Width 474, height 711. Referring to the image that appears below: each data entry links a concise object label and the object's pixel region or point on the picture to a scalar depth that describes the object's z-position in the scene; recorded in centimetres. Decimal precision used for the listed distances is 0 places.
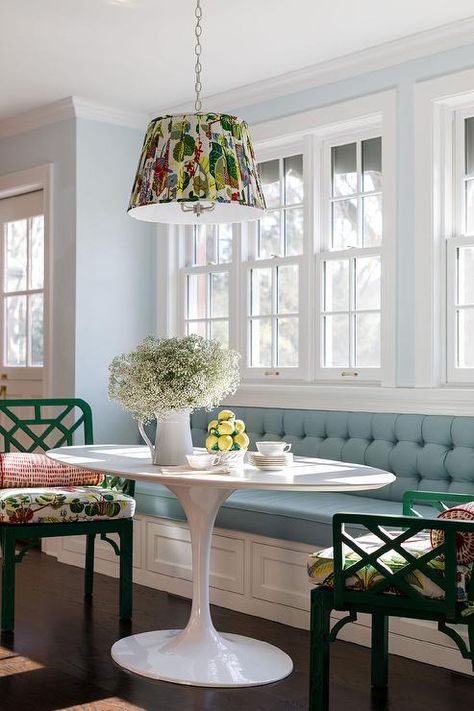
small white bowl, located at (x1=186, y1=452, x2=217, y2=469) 308
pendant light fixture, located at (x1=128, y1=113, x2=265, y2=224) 298
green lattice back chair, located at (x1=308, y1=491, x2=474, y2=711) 240
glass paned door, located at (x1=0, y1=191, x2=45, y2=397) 589
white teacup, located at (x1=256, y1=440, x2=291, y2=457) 315
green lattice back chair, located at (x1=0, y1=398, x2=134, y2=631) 371
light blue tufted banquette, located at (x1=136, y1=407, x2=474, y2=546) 389
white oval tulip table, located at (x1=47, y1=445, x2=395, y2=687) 304
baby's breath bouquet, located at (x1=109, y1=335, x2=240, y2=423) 325
